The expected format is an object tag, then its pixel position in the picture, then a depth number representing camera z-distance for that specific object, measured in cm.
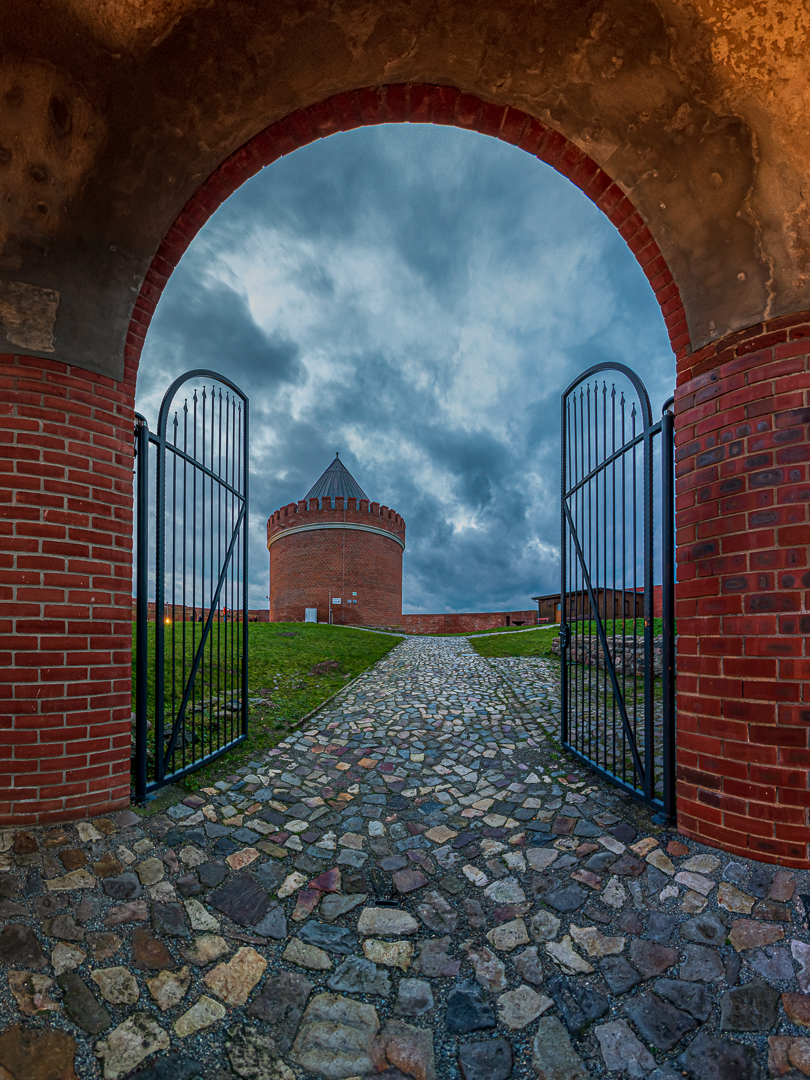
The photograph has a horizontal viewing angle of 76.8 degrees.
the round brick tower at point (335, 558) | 2928
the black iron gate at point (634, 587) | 336
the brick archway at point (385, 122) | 347
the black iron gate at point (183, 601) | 368
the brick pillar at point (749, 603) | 267
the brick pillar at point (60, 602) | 307
